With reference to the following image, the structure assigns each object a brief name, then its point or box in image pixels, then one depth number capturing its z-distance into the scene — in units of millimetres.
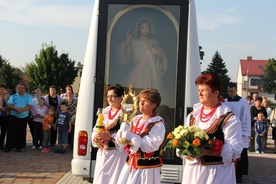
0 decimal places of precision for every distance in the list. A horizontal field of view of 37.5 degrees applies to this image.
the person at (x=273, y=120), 13547
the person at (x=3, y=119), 11484
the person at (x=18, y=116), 11062
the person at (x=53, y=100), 12117
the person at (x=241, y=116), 7980
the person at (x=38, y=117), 11828
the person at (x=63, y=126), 11133
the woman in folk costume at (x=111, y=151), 5191
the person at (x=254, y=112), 13948
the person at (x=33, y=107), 12172
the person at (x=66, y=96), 11958
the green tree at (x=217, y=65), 77000
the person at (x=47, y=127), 11523
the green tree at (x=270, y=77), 89438
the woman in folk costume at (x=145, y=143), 4348
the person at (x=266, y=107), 14600
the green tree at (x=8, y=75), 54725
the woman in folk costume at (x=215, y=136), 3699
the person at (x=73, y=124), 11602
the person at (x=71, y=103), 11799
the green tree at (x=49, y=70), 50375
